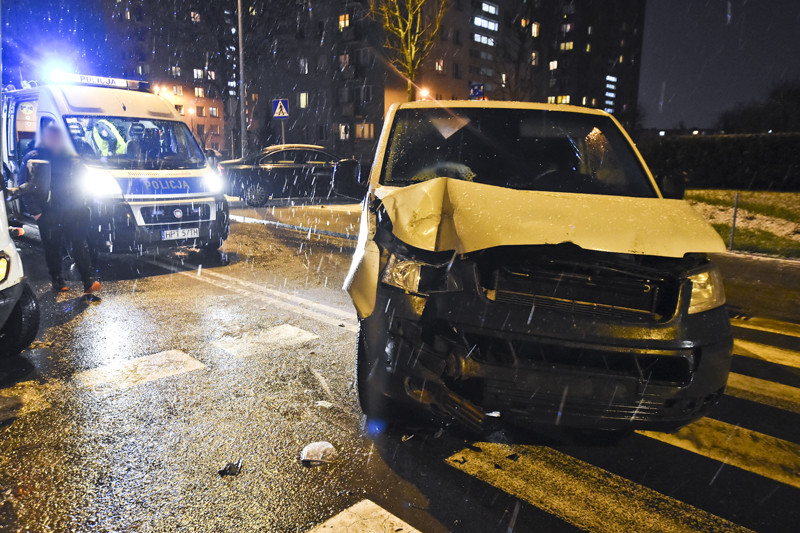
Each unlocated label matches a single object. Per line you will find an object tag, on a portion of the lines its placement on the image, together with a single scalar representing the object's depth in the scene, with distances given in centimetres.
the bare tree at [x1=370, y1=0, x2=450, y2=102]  2178
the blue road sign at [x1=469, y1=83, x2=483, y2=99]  1344
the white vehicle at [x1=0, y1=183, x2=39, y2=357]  419
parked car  1714
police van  779
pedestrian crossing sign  1753
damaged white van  259
